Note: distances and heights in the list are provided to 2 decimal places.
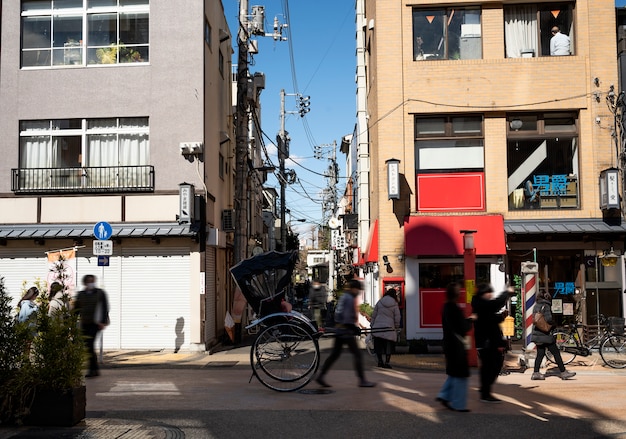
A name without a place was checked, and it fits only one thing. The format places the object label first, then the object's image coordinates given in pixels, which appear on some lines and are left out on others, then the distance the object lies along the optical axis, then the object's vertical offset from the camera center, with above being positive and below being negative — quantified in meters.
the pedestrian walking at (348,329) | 10.62 -1.14
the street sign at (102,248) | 16.06 +0.39
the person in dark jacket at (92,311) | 12.06 -0.90
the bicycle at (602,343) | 14.30 -2.02
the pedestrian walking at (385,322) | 15.12 -1.47
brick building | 18.33 +3.29
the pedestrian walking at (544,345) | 12.59 -1.72
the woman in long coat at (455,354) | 8.97 -1.33
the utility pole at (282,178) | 36.38 +4.65
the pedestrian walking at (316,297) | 21.94 -1.25
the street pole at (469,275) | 14.40 -0.37
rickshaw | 10.57 -1.48
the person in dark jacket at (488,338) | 9.56 -1.19
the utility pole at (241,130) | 22.80 +4.82
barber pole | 14.20 -0.78
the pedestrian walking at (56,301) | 8.41 -0.57
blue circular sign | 16.22 +0.80
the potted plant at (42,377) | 7.93 -1.39
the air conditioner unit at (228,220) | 23.20 +1.52
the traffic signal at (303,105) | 48.00 +11.67
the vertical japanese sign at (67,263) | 16.95 +0.03
